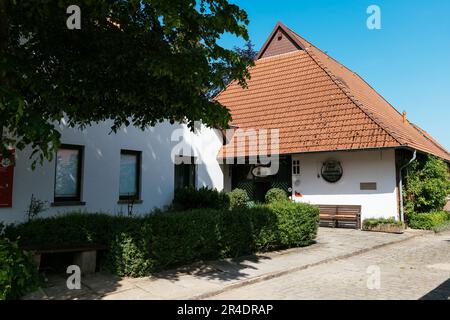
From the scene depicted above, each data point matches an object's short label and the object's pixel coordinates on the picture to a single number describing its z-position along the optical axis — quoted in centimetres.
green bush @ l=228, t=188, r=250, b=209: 1588
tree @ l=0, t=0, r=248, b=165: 500
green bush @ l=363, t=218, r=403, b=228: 1434
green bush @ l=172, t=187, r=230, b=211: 1316
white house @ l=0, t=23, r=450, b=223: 1082
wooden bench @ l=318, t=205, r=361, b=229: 1530
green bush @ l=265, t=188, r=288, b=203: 1641
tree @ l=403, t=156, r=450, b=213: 1564
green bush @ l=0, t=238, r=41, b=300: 497
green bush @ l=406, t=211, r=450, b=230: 1502
